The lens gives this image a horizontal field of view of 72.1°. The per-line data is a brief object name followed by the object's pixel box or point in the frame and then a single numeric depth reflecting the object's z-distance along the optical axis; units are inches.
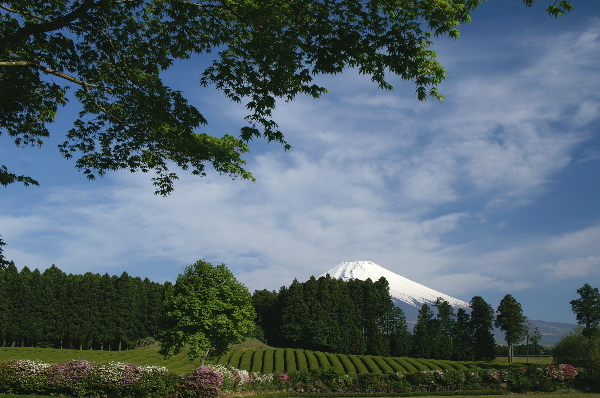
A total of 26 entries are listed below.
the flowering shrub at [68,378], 825.5
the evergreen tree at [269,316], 3137.3
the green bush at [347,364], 1723.1
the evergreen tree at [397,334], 2701.8
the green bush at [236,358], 1801.2
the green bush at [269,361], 1720.6
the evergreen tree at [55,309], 2539.4
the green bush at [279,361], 1696.4
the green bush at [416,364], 1770.5
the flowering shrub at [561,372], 1386.6
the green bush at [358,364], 1722.4
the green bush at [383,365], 1719.7
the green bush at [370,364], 1744.3
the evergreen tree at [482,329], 2731.8
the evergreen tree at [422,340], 2655.0
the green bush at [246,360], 1729.3
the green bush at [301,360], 1736.5
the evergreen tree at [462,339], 2696.4
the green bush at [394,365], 1745.8
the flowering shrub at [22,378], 810.8
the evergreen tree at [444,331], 2664.9
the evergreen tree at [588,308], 2615.7
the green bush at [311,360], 1791.3
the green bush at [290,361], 1710.1
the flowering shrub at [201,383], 909.2
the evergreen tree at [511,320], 2738.7
